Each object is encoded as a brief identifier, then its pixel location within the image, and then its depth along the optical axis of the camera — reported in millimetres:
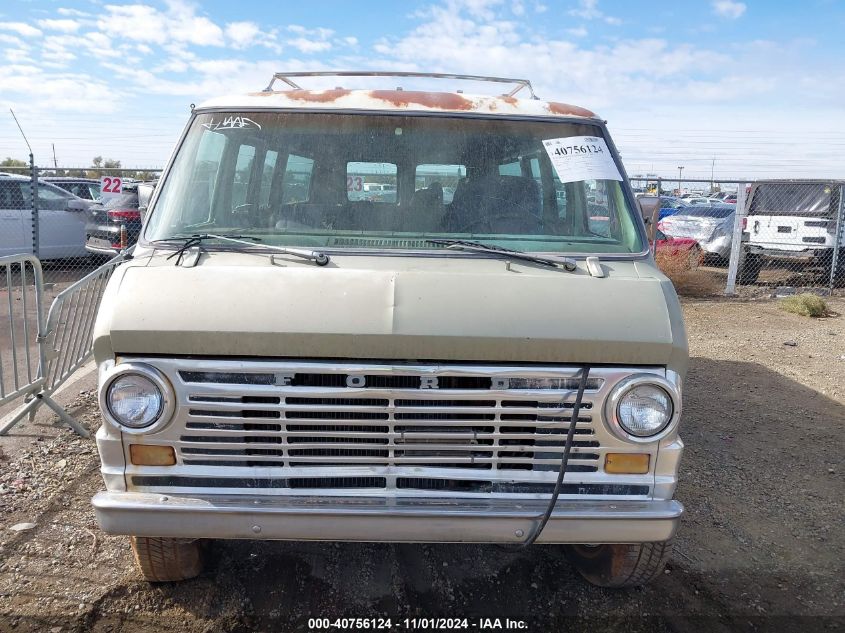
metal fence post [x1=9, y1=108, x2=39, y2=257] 11009
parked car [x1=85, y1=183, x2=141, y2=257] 11586
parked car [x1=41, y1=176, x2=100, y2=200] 14922
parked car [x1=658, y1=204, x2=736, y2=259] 14923
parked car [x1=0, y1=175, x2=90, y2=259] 11656
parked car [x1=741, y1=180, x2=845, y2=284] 12703
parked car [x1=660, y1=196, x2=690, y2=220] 21666
